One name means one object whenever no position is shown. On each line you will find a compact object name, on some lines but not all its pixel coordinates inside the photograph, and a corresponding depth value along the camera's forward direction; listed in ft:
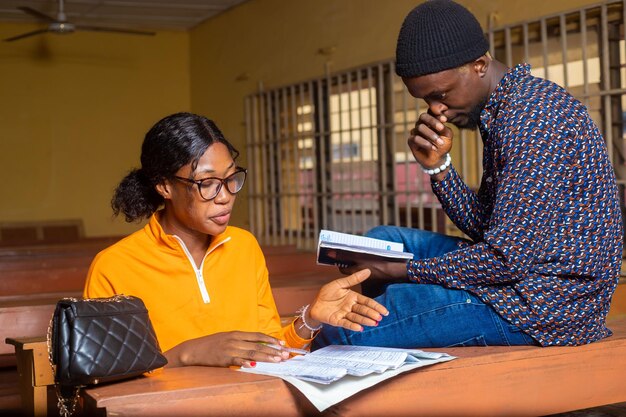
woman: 7.28
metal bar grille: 15.94
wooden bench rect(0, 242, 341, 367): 9.79
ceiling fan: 24.76
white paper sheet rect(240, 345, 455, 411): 5.90
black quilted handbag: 5.68
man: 6.61
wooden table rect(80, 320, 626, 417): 5.84
